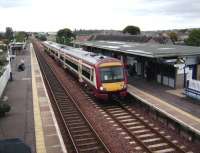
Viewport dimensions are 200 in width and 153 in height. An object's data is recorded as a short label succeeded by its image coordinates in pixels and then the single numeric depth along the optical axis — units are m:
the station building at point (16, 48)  66.71
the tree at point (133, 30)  117.75
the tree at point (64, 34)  127.08
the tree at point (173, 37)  114.57
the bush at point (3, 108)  17.06
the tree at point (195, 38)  70.81
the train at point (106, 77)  19.98
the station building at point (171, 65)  22.91
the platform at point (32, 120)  13.35
